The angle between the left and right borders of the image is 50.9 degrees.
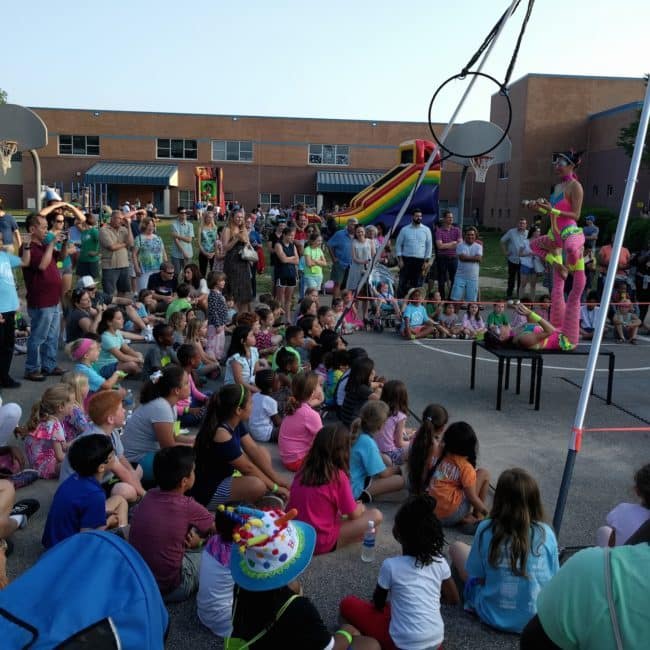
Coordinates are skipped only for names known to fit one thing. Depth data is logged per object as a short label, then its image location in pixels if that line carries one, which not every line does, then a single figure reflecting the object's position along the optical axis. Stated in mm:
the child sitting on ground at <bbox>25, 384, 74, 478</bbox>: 5133
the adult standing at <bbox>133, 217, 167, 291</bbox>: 11828
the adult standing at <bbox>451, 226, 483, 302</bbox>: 12109
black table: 7164
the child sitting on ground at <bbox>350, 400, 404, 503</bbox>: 4785
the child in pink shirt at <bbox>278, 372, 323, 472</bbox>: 5539
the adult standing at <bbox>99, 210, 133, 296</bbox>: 10766
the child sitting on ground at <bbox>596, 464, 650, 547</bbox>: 3389
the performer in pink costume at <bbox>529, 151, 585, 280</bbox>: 6844
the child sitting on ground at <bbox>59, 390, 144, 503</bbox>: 4535
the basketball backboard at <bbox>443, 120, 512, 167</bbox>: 13062
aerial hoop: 6573
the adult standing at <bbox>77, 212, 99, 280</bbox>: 11055
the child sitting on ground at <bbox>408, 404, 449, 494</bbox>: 4598
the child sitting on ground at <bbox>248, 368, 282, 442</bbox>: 6219
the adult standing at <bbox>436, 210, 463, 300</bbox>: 12727
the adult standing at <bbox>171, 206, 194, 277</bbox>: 12508
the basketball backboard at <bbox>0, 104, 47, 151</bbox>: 9281
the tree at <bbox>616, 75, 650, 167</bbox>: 28531
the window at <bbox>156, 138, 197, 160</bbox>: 48188
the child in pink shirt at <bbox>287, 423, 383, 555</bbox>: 4051
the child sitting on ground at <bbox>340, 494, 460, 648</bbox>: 3168
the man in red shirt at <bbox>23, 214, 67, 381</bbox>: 7574
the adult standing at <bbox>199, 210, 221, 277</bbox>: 12867
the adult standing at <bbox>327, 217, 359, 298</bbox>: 12422
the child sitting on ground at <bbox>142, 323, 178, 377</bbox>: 7324
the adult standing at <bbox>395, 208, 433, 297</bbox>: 12086
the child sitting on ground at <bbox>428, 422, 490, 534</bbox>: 4461
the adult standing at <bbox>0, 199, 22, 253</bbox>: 10023
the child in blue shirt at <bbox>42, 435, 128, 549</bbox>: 3787
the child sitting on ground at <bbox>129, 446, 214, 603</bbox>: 3549
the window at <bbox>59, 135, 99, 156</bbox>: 47719
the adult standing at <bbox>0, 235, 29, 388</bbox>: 7156
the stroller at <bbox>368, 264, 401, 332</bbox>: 11703
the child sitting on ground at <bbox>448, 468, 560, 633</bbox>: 3359
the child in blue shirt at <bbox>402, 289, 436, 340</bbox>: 11141
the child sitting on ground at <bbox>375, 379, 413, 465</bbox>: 5488
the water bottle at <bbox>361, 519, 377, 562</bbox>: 4234
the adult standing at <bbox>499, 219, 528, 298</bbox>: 13672
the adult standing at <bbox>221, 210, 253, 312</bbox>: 11297
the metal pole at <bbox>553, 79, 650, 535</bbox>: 4320
